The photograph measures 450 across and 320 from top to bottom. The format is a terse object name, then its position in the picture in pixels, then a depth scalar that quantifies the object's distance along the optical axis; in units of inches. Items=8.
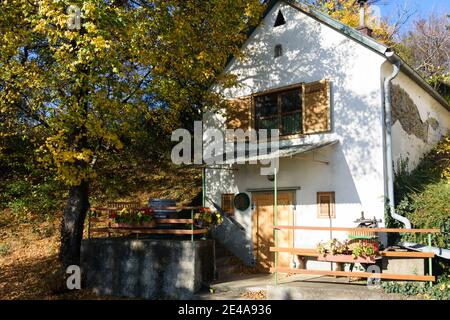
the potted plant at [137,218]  439.8
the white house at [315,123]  431.5
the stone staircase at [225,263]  457.7
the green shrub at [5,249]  539.2
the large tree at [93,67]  384.5
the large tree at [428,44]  1117.1
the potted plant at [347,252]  352.5
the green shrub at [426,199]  381.1
